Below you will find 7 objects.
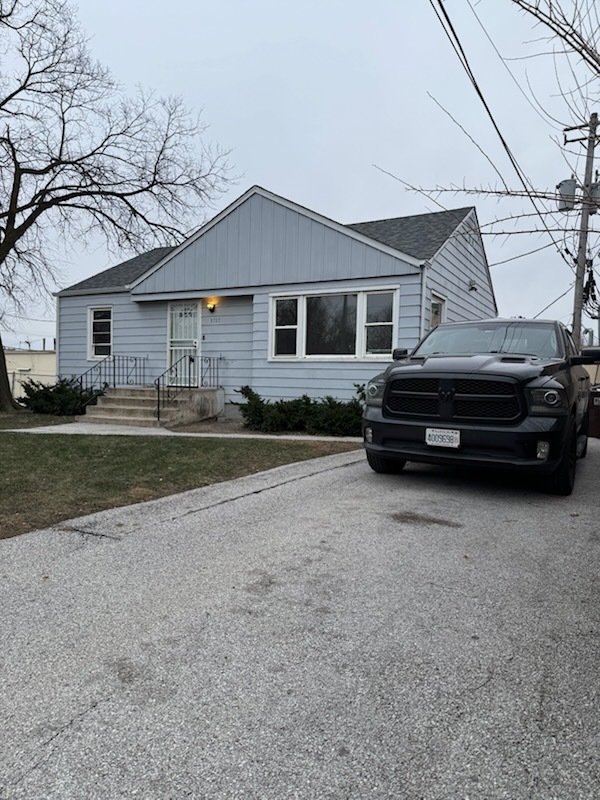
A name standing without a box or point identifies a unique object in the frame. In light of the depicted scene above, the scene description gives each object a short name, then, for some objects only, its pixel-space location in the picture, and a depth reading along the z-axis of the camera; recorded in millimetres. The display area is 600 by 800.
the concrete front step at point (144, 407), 11086
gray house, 10508
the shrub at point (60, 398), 12555
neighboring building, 31625
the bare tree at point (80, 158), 14328
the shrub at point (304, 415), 9828
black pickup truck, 4676
